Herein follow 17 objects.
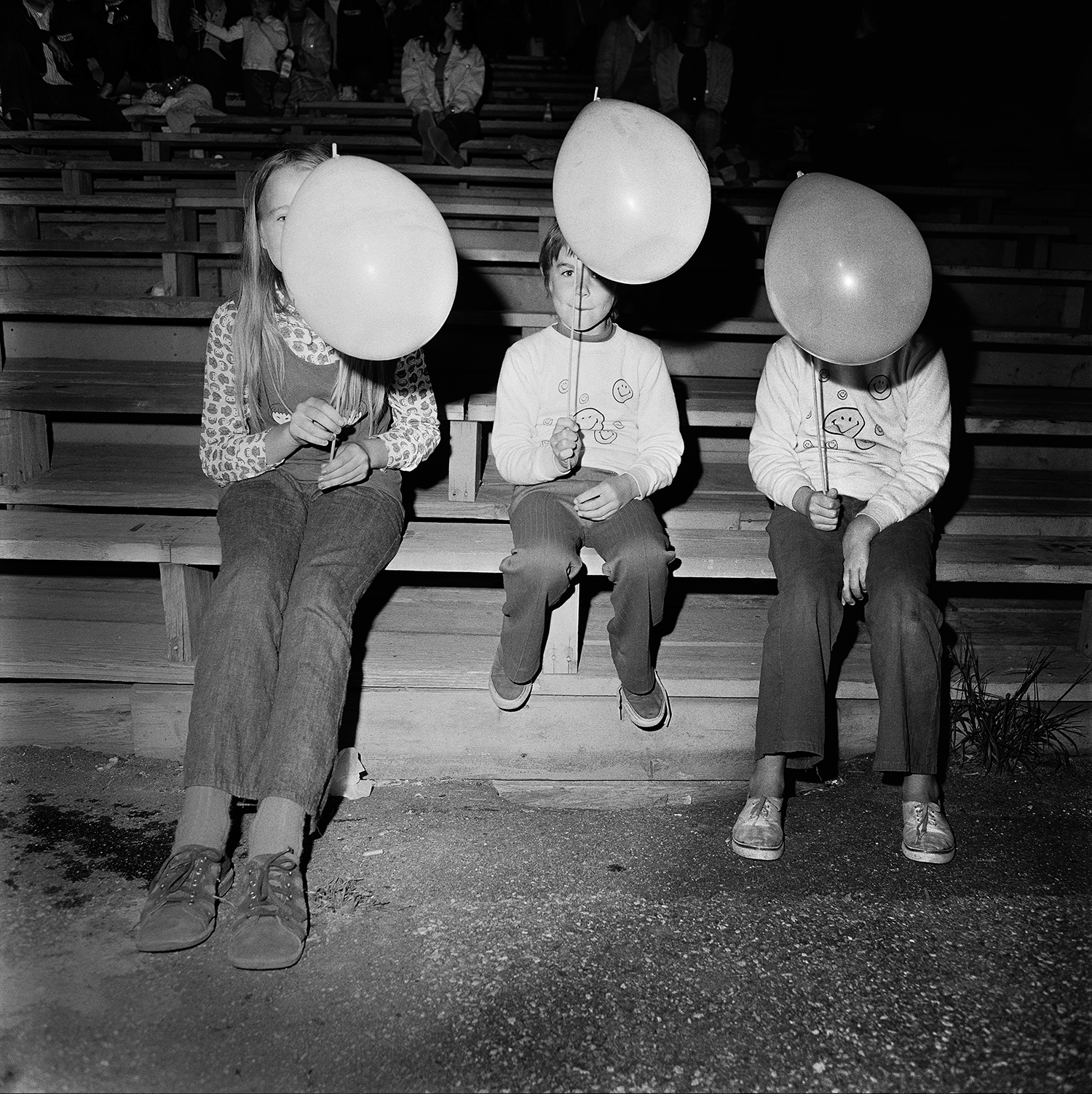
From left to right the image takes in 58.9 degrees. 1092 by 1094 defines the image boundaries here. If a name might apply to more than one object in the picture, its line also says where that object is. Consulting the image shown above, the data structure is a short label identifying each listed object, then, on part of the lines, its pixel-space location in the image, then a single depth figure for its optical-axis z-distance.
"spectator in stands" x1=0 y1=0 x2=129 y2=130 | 5.99
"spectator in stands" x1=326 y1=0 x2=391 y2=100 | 7.12
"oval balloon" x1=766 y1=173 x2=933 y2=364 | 1.87
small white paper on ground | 2.19
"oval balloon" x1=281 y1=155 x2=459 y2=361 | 1.74
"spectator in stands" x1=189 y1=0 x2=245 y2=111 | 6.93
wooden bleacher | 2.32
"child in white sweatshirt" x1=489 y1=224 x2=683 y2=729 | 2.10
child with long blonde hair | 1.70
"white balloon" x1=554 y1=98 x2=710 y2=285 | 1.96
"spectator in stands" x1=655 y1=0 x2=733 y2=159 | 5.86
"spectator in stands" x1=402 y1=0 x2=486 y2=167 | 5.67
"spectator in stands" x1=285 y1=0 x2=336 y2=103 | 7.12
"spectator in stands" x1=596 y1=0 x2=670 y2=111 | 6.07
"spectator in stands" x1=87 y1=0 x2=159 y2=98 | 6.47
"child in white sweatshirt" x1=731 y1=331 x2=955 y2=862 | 2.00
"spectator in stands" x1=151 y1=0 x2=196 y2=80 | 6.81
